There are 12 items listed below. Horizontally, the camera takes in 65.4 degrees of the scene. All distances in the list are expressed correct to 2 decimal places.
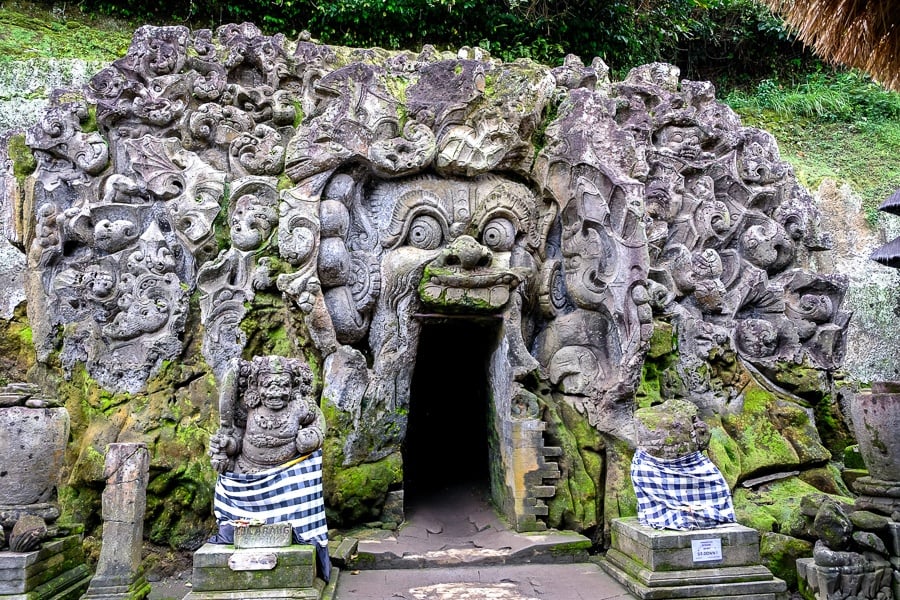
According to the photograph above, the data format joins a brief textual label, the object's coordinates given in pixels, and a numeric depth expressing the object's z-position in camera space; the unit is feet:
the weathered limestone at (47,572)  17.02
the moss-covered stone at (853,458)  27.11
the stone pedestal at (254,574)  16.65
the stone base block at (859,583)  17.58
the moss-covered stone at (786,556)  21.34
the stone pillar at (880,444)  18.74
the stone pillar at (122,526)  18.17
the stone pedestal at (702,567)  17.83
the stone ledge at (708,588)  17.75
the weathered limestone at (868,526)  17.71
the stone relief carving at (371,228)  24.40
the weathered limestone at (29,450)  18.22
